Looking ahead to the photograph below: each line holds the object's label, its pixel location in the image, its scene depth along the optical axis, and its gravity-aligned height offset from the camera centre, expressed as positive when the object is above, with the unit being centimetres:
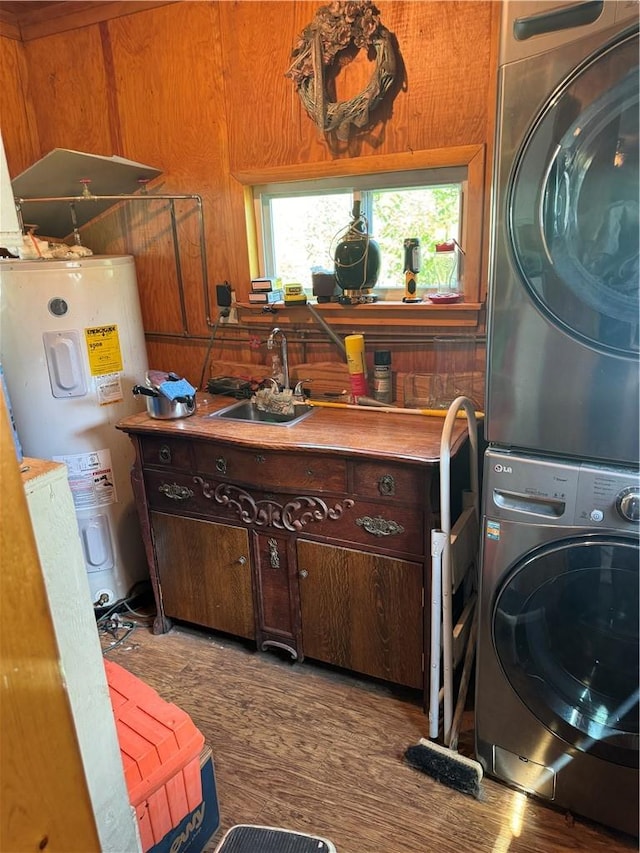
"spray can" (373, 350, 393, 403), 222 -41
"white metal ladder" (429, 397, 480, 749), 158 -86
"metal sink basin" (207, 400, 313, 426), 229 -55
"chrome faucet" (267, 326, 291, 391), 237 -30
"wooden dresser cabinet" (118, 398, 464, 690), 184 -88
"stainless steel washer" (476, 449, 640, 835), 135 -89
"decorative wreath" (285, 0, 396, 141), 197 +70
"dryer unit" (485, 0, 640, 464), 117 +6
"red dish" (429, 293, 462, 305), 211 -13
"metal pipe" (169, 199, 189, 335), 260 +5
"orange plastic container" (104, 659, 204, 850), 136 -110
